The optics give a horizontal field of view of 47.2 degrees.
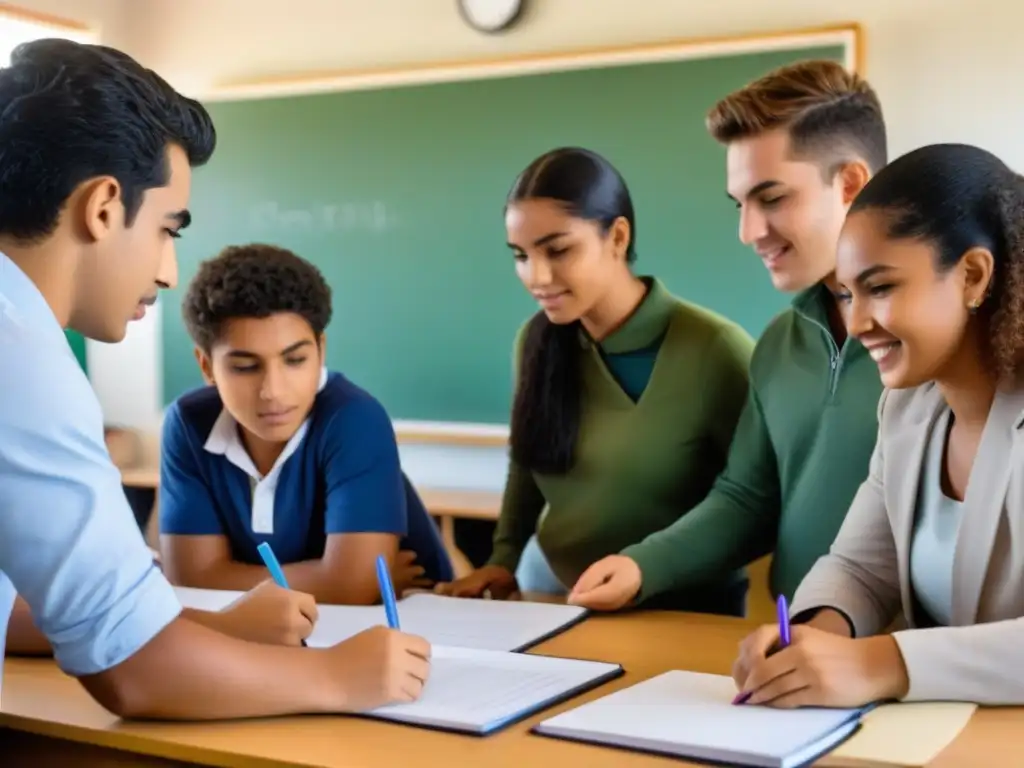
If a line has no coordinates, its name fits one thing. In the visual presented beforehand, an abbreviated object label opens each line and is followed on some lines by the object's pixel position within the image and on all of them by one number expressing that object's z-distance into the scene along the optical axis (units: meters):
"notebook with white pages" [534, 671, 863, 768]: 1.00
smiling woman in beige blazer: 1.13
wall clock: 3.36
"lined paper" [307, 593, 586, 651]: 1.43
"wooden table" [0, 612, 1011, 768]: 1.02
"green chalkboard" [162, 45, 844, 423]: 3.16
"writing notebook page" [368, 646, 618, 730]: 1.13
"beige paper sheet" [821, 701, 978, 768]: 0.98
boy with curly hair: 1.77
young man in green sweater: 1.62
